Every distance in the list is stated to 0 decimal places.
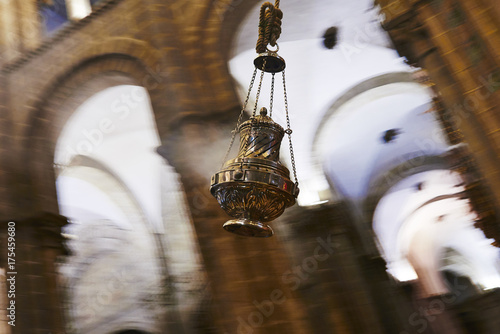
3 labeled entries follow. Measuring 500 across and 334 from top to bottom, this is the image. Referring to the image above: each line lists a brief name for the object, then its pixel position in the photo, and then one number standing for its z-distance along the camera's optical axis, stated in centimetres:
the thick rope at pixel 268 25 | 270
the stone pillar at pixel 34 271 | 518
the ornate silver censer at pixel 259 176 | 250
